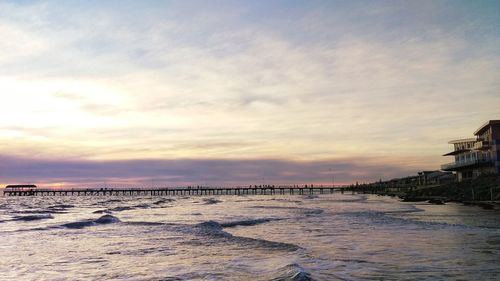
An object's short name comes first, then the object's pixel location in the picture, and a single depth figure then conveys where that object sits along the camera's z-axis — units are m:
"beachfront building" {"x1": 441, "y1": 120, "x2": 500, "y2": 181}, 56.00
